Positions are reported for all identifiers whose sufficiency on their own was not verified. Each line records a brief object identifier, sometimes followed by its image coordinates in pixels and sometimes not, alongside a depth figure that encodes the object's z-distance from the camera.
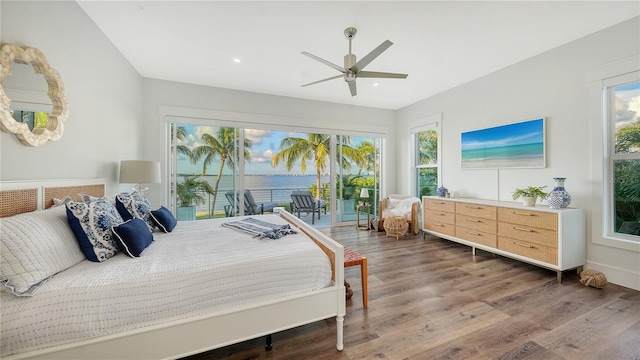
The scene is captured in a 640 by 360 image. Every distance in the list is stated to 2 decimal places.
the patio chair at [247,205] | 4.57
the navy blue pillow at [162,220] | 2.35
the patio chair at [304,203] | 5.27
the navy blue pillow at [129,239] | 1.62
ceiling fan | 2.47
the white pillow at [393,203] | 5.07
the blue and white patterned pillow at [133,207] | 2.15
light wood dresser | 2.65
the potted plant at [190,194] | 4.30
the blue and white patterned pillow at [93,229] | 1.54
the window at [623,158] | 2.55
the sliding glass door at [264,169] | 4.32
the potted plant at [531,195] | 2.97
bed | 1.13
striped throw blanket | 2.07
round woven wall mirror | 1.56
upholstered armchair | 4.73
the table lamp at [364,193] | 5.20
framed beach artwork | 3.25
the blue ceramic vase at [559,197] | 2.75
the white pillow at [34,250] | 1.15
